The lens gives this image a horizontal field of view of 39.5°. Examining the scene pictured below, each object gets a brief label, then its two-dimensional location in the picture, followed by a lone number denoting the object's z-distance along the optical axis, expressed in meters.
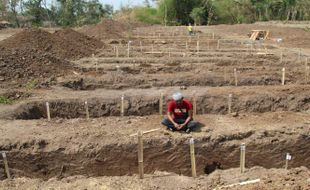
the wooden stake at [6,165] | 7.51
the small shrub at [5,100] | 11.42
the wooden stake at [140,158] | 7.29
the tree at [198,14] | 49.52
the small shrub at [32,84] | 13.22
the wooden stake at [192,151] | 7.27
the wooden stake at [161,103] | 11.12
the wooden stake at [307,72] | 14.08
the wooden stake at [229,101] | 10.78
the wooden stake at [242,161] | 7.18
